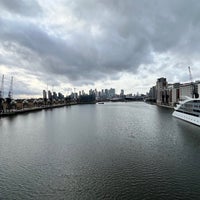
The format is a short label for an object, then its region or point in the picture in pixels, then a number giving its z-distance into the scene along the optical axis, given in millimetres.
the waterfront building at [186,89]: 129262
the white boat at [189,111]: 47356
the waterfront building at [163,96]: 178262
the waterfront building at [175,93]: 143450
